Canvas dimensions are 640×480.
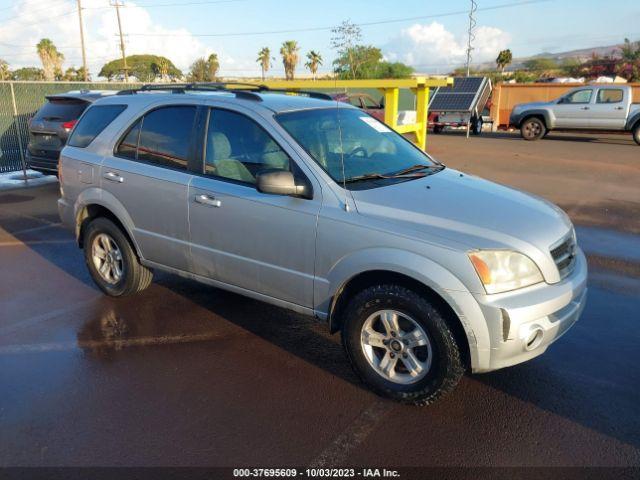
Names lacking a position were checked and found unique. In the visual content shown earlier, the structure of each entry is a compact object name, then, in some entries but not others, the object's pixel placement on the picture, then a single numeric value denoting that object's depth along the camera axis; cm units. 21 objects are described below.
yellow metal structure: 837
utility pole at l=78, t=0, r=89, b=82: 4488
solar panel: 2448
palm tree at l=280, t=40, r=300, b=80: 6284
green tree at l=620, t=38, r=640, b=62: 4869
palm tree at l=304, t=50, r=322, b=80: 5255
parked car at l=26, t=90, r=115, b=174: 1060
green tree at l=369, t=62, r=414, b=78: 4771
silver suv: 318
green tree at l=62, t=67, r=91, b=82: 6050
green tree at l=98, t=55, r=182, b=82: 7269
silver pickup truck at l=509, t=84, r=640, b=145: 1923
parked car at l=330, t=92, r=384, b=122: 1525
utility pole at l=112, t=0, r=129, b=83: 5009
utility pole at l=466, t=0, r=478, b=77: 3879
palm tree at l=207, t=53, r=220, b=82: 6845
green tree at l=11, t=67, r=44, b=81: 5828
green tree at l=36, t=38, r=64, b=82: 6299
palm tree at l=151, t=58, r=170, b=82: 6831
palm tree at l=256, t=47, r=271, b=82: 7450
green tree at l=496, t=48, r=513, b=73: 5909
